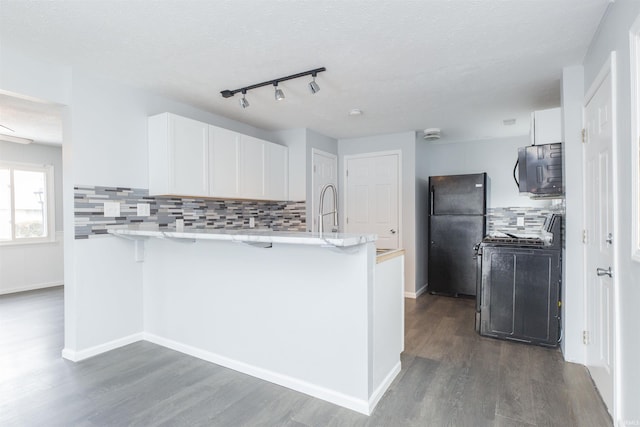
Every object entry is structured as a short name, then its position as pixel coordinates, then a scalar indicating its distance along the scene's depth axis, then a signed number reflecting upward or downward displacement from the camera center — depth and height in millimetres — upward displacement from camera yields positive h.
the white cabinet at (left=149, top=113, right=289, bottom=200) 3057 +516
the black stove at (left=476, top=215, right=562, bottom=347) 2889 -707
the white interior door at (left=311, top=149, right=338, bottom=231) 4656 +462
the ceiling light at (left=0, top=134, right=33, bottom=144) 4459 +1014
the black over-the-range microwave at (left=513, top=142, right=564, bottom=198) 2799 +324
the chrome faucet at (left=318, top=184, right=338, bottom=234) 2156 -84
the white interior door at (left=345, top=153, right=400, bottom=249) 4859 +195
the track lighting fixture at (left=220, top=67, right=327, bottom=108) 2643 +1095
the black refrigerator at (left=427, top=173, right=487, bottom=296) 4578 -283
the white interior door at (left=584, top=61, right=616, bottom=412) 1902 -194
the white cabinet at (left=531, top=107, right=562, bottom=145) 2967 +723
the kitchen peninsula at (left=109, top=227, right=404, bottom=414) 2010 -673
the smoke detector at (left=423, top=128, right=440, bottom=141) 4486 +1027
